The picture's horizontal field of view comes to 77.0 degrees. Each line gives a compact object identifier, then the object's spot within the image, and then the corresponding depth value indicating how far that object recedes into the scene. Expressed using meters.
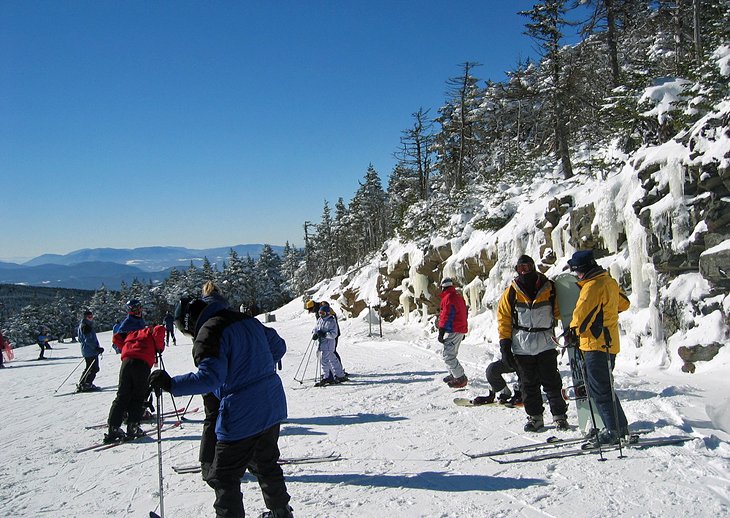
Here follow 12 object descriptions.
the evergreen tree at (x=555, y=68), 15.91
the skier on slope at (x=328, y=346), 9.64
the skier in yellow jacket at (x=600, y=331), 4.30
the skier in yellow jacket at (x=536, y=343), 5.14
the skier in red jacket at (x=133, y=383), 6.38
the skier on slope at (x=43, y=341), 22.83
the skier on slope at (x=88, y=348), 10.69
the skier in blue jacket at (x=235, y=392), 3.02
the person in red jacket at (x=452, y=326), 7.71
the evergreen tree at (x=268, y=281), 65.56
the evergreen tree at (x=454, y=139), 35.41
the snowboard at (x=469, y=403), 6.39
